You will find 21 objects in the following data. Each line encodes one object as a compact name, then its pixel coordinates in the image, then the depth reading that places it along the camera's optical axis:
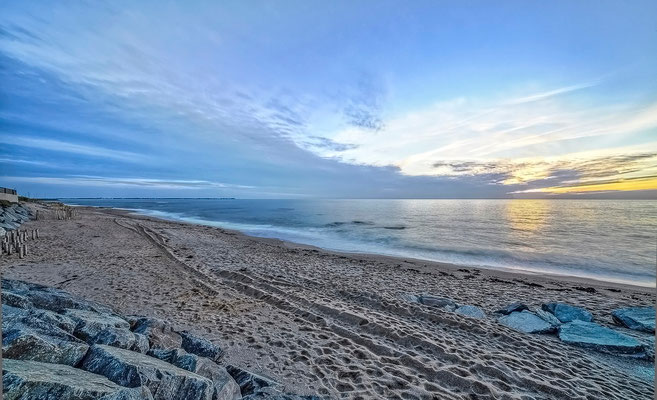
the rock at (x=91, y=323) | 4.33
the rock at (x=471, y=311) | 8.31
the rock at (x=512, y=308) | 8.62
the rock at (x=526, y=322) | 7.58
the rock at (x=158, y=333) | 4.99
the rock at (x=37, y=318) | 3.91
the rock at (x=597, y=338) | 6.65
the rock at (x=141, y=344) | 4.44
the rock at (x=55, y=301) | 5.21
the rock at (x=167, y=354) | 4.36
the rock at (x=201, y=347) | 5.28
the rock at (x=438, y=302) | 8.85
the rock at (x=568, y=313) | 8.26
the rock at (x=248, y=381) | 4.42
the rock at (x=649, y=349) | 6.44
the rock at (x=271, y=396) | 4.03
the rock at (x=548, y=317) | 7.95
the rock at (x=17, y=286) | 5.61
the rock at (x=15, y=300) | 4.60
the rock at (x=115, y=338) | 4.24
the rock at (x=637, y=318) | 7.77
